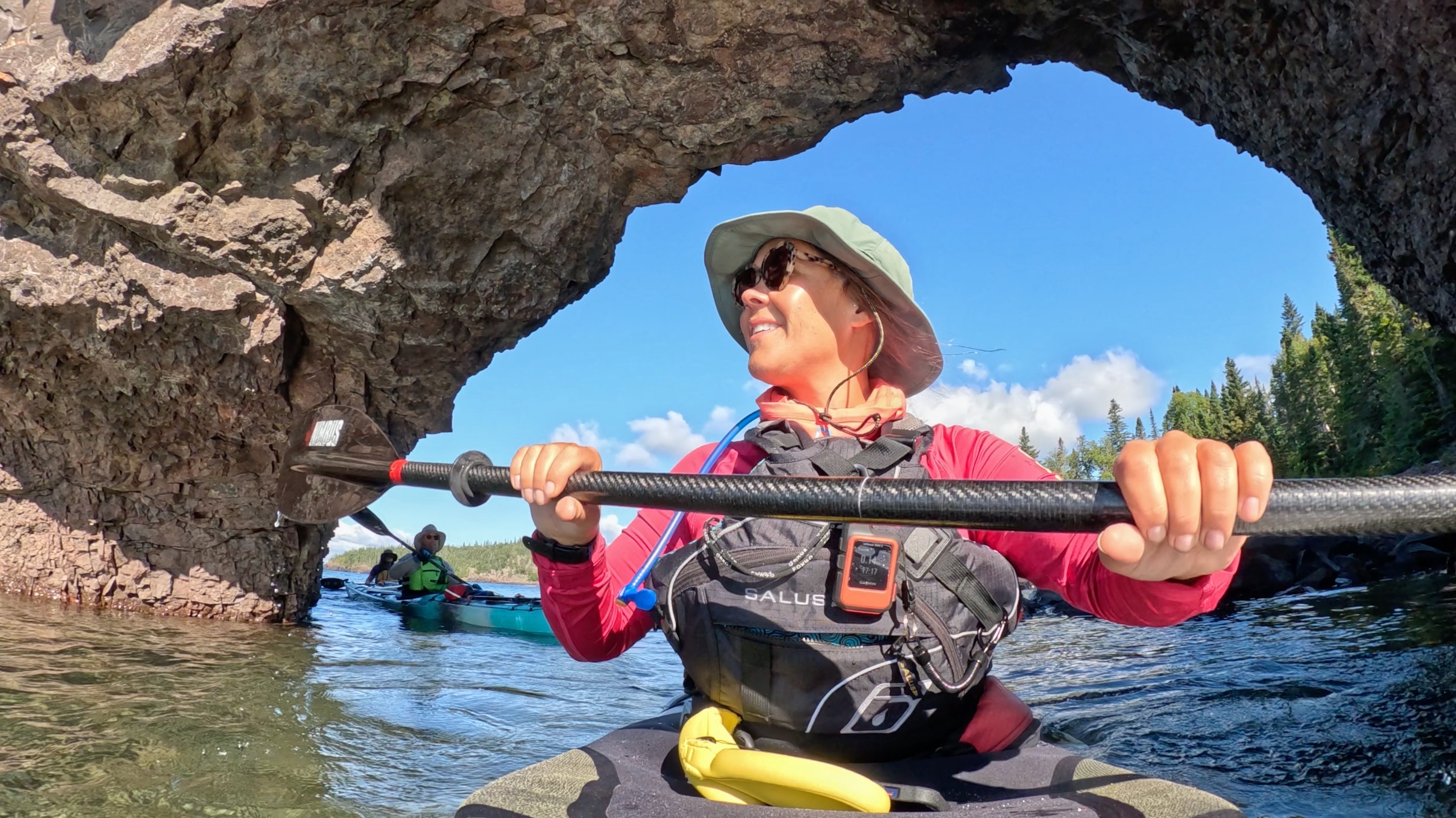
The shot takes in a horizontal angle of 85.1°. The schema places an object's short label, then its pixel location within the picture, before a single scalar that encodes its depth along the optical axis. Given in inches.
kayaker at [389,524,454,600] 503.2
